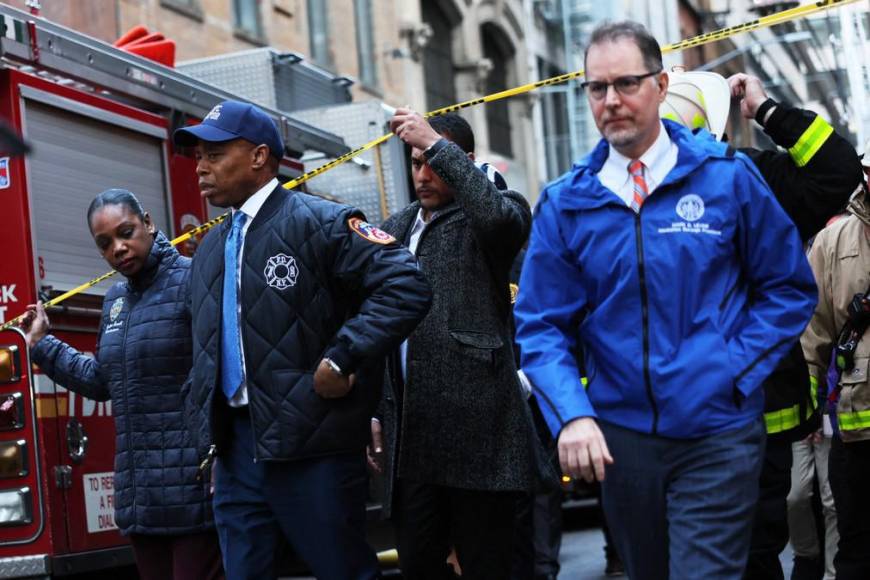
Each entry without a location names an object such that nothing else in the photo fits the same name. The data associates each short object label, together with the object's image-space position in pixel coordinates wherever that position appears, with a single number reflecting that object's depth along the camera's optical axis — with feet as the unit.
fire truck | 22.75
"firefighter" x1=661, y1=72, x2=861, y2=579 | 15.92
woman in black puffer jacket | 19.84
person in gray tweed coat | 17.98
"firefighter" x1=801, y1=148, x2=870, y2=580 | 19.61
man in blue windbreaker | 13.33
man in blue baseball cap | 16.38
